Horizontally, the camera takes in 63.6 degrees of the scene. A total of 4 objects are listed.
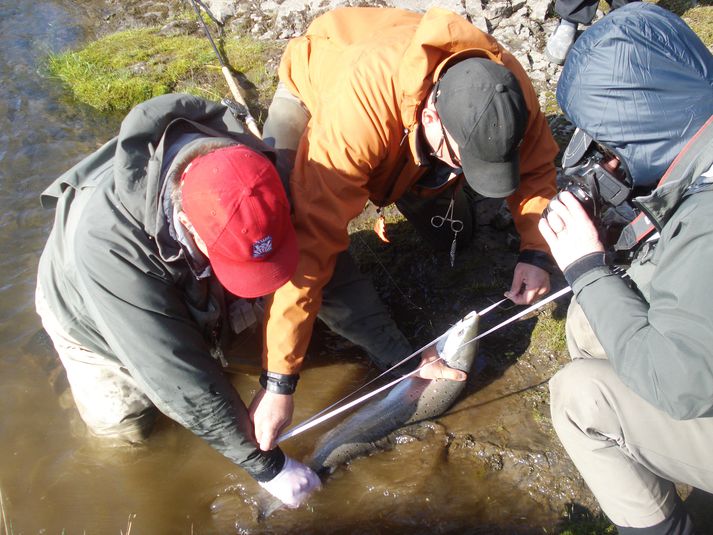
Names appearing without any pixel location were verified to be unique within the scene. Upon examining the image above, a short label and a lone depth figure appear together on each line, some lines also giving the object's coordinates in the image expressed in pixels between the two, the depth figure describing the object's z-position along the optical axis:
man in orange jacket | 2.82
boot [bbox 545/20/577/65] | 5.57
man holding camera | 2.05
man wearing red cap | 2.45
